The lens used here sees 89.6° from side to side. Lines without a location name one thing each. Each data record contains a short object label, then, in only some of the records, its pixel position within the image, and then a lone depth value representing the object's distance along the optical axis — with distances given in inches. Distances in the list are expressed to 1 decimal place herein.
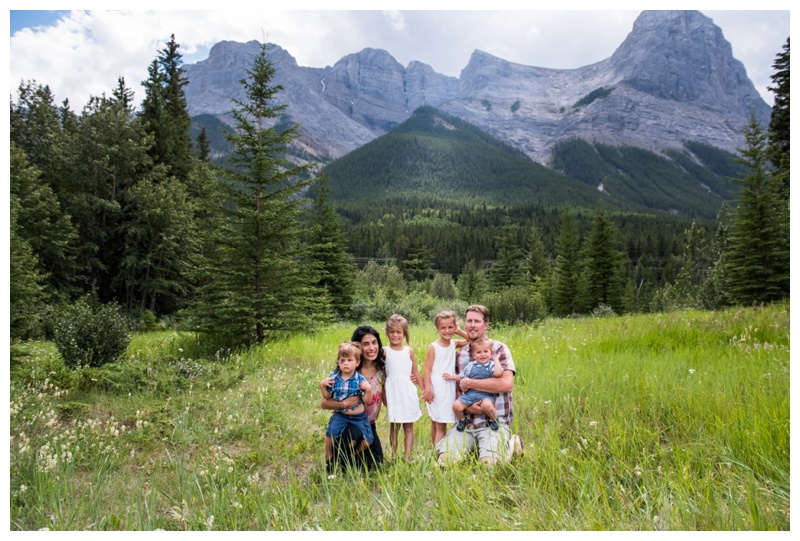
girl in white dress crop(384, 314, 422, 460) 135.9
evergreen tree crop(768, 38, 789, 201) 525.7
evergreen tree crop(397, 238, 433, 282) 2772.9
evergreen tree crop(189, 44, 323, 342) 370.3
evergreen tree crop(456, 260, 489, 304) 1770.9
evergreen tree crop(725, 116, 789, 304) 590.2
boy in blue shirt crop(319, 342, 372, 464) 124.0
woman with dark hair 123.3
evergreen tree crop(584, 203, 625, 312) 1206.9
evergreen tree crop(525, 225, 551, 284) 1866.4
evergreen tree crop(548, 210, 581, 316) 1366.9
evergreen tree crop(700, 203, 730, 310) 922.6
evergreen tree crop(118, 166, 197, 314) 845.2
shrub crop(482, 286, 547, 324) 681.6
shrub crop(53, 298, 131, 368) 281.0
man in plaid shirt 119.3
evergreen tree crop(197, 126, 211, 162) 1277.2
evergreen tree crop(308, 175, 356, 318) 773.9
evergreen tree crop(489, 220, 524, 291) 1615.4
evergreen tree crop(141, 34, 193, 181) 982.4
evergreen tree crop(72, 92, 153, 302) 829.8
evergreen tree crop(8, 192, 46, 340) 250.7
